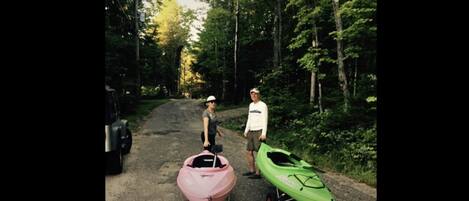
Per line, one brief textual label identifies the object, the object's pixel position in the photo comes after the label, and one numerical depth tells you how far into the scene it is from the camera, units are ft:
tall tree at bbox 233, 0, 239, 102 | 82.16
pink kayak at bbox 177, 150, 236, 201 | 15.34
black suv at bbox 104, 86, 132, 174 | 22.40
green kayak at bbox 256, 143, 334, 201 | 15.48
